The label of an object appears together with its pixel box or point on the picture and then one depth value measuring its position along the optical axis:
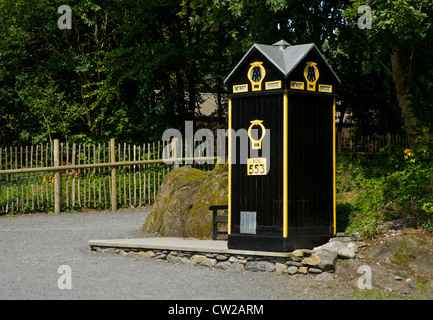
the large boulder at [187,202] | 11.15
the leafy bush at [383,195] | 9.41
